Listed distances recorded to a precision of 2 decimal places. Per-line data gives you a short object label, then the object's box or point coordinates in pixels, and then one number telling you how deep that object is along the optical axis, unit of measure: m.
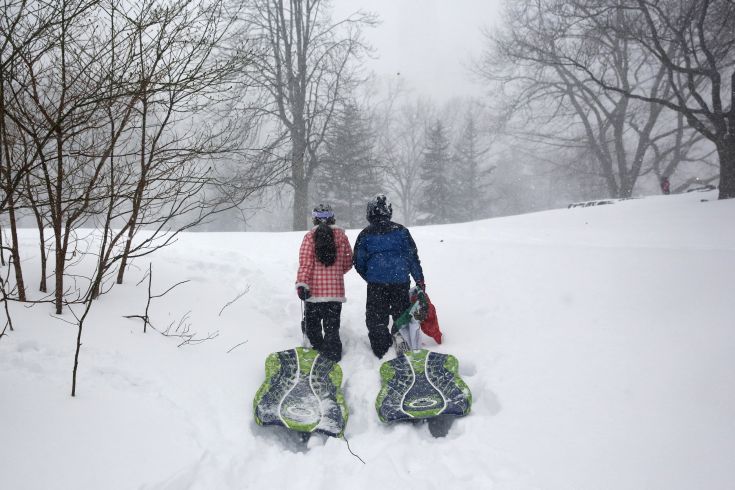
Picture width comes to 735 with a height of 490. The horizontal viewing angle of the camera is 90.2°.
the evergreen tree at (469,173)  28.84
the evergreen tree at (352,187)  19.87
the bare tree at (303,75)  11.84
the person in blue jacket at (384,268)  3.97
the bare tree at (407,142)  29.56
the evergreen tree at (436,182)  24.84
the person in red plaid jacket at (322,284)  3.88
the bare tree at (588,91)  14.17
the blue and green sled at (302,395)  2.84
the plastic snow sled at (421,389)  2.92
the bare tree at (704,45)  6.82
